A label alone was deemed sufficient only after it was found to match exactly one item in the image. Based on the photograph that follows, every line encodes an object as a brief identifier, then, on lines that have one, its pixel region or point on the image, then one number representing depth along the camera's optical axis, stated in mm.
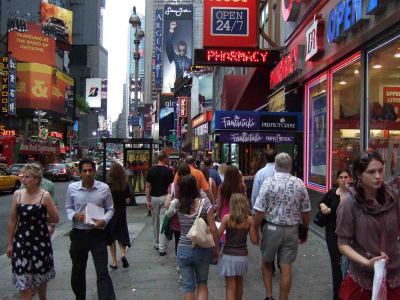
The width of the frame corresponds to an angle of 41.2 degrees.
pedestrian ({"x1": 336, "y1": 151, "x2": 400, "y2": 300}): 3328
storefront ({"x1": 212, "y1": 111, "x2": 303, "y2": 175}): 14102
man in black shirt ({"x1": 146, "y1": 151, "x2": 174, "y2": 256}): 9461
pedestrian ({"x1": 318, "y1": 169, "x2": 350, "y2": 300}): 5871
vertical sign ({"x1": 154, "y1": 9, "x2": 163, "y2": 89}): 122500
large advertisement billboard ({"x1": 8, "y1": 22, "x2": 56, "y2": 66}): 67750
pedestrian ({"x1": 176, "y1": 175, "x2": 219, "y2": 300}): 5320
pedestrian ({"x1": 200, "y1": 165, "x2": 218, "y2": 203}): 10117
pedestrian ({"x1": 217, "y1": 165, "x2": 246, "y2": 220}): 6676
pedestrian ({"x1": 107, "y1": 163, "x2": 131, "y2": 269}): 8091
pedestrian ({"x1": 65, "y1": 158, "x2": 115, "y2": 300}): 5637
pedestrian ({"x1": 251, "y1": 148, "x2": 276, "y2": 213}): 7801
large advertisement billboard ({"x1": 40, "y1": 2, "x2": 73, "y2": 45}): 80125
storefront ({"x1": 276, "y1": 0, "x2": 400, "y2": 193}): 8352
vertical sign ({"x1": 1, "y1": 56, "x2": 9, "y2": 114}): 57012
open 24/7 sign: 16281
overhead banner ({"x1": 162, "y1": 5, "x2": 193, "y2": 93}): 112938
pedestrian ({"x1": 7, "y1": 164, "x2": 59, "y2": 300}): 5348
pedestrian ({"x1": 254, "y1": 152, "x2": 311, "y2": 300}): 5883
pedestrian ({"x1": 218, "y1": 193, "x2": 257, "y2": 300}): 5512
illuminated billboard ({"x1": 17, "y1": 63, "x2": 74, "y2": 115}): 68375
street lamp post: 24266
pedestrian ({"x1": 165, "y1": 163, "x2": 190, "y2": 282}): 7172
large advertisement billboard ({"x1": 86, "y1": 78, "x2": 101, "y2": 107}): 114688
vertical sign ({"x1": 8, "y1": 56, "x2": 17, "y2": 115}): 57188
